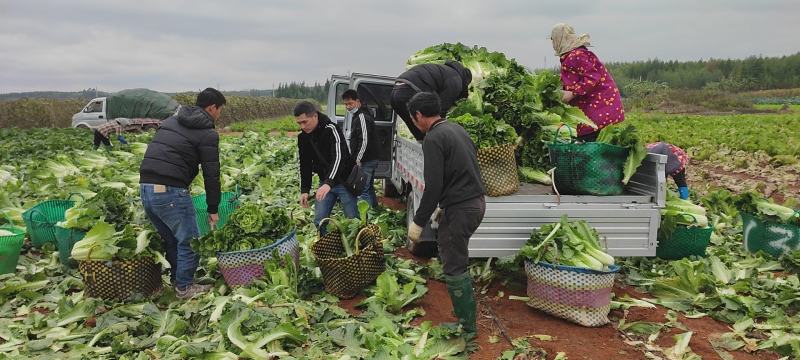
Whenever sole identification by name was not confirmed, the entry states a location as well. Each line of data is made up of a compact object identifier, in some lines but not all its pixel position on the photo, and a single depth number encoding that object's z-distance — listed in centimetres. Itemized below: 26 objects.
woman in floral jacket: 589
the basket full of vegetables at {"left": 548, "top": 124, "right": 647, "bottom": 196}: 495
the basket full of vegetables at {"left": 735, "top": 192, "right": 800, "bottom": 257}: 589
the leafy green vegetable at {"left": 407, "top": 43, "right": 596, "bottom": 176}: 519
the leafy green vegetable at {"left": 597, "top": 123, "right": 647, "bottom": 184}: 490
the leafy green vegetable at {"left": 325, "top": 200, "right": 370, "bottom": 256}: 543
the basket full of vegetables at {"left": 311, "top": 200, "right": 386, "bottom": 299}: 503
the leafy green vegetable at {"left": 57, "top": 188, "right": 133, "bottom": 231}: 570
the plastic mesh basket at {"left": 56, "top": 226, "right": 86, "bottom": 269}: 602
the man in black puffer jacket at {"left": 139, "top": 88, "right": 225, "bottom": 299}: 499
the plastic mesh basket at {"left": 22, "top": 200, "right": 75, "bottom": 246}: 693
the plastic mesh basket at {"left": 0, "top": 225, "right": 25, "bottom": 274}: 590
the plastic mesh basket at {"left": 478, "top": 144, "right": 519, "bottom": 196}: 486
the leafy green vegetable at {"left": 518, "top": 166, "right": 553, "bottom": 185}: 535
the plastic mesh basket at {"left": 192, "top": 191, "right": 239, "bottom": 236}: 743
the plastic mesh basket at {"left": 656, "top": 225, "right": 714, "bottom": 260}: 580
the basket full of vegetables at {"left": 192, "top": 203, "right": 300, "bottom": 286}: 508
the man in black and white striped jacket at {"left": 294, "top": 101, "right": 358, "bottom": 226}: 616
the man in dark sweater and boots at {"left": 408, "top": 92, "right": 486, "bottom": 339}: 409
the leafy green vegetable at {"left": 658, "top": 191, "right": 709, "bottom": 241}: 570
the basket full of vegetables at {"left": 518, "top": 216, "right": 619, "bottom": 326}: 434
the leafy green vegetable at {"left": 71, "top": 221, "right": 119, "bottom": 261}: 510
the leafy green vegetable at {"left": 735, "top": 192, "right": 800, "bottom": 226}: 593
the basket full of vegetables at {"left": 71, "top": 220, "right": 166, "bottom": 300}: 509
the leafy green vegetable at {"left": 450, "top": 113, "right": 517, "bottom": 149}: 504
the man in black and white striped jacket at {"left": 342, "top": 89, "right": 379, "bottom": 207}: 722
